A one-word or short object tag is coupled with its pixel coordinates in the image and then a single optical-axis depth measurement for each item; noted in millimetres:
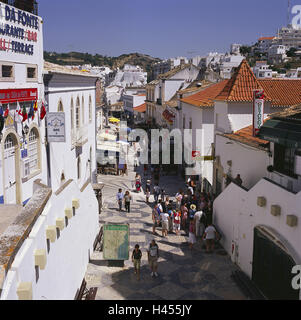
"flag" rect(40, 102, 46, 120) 15099
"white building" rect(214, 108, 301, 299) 9617
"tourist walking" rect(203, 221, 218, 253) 14484
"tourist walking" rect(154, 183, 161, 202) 21600
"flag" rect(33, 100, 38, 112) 14327
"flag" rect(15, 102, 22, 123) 12748
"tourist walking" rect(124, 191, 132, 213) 19766
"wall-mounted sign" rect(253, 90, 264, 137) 14328
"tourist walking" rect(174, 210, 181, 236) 16578
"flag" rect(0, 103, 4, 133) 11617
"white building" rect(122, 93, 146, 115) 68562
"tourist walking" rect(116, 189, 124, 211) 20188
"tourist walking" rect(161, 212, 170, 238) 16102
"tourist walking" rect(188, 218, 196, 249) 14758
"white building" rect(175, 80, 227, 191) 24250
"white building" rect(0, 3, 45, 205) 12453
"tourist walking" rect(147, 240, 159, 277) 12359
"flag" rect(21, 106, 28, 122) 13247
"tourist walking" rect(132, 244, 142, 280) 12255
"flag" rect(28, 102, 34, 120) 14117
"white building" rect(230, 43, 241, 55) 173350
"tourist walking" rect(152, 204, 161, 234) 17108
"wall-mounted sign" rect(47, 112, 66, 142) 15648
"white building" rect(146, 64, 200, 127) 44312
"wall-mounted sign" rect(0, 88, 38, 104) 12172
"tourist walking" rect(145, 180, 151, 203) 22000
